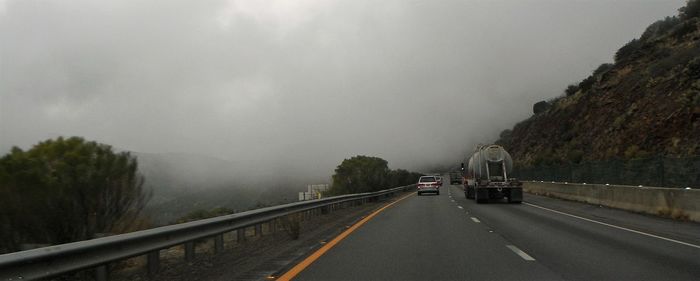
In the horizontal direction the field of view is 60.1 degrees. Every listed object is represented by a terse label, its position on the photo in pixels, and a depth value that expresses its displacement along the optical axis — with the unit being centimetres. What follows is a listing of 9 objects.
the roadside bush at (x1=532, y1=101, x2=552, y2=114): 11286
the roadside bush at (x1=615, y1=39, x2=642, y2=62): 6988
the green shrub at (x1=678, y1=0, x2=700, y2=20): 6000
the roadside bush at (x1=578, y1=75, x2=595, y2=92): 6808
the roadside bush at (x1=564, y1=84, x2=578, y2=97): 8018
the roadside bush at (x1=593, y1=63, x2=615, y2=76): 8225
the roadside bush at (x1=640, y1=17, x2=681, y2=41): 6833
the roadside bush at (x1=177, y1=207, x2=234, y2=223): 1741
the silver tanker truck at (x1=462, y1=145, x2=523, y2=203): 3198
